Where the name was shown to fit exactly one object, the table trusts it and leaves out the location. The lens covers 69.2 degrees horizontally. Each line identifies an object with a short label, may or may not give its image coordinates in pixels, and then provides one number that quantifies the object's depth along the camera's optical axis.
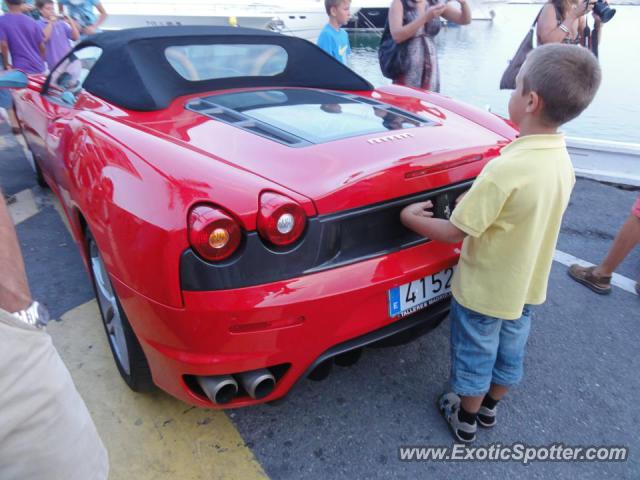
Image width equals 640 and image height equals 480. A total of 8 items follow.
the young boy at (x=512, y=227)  1.47
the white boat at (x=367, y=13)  28.42
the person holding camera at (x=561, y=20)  4.04
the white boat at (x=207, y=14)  17.36
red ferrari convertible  1.45
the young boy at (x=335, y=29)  4.68
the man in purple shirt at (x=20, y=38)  5.57
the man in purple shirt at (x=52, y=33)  6.07
